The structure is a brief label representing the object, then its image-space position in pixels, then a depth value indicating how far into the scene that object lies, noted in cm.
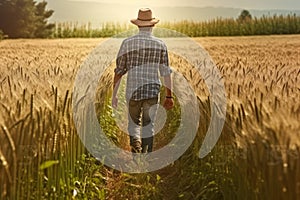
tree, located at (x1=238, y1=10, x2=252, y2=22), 3929
